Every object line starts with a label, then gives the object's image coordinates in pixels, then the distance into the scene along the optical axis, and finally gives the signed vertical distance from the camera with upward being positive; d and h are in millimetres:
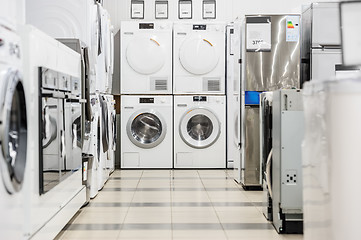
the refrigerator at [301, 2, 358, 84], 4680 +821
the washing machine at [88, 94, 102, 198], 4305 -211
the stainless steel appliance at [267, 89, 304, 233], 3160 -298
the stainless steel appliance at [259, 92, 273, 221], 3512 -230
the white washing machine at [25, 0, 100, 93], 4133 +963
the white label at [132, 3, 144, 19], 7070 +1753
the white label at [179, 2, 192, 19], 7125 +1749
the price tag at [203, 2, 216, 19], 7145 +1751
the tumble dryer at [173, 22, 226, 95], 6520 +901
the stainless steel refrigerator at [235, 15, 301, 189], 4898 +610
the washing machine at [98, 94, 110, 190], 4809 -194
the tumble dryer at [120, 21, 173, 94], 6492 +902
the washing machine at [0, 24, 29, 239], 1945 -82
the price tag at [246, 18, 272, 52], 4898 +916
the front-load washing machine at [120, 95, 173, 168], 6453 -171
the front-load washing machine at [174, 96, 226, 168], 6473 -188
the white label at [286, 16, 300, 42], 4902 +1009
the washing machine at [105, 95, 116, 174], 5484 -172
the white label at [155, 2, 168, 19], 7105 +1744
